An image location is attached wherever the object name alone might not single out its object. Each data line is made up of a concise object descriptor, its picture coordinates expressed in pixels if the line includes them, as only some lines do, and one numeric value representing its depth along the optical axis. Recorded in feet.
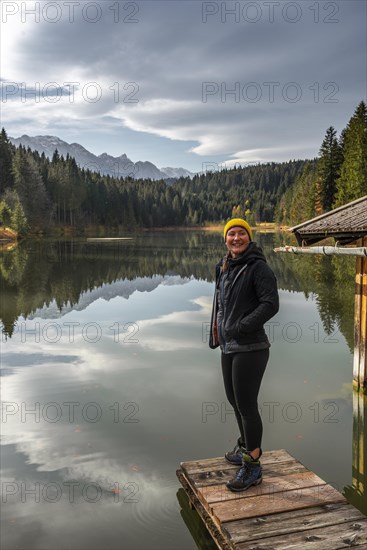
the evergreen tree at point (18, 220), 234.72
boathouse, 28.03
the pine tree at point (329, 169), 203.10
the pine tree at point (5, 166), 303.48
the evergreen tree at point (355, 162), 164.04
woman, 15.51
